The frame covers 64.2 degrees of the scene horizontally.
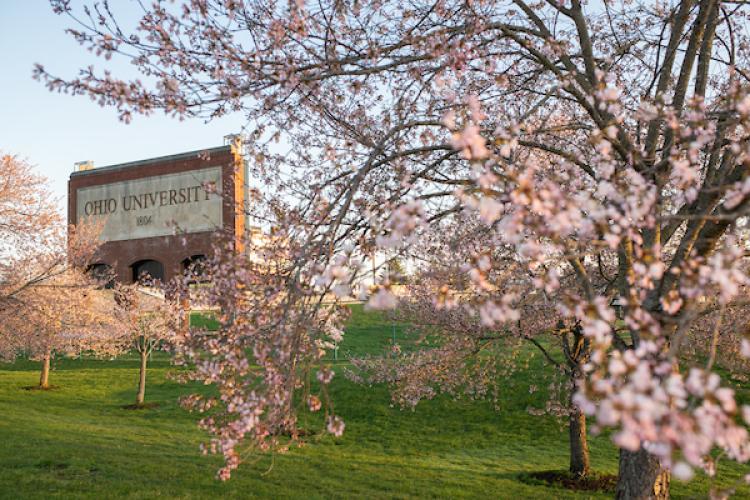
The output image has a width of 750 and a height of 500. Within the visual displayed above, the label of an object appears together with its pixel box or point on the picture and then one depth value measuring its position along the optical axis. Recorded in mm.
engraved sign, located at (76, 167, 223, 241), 35906
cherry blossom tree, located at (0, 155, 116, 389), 15516
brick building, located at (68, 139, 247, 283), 35719
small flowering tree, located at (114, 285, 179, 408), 22969
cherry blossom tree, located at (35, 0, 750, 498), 2482
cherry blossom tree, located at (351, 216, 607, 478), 11094
